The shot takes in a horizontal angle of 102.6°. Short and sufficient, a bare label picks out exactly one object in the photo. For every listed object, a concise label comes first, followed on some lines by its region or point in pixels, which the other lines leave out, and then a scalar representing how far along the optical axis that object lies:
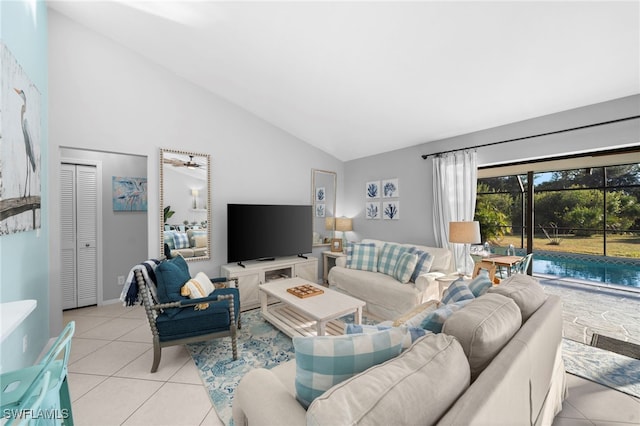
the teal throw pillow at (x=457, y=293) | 1.63
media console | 3.48
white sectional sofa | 0.70
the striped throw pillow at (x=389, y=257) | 3.45
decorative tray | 2.67
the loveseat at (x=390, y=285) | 2.95
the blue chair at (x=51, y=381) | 0.94
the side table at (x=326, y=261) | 4.64
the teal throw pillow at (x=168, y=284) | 2.22
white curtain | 3.39
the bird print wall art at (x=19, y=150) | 1.50
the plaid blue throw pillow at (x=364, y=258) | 3.69
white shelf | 0.94
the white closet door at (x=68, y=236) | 3.35
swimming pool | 4.47
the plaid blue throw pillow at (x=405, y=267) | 3.18
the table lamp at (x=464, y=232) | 2.98
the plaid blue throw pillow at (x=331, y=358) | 0.91
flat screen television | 3.62
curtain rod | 2.38
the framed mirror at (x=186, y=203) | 3.27
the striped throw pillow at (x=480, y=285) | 1.74
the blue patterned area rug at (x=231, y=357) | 1.88
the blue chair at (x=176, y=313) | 2.12
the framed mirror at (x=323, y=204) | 4.73
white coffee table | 2.29
